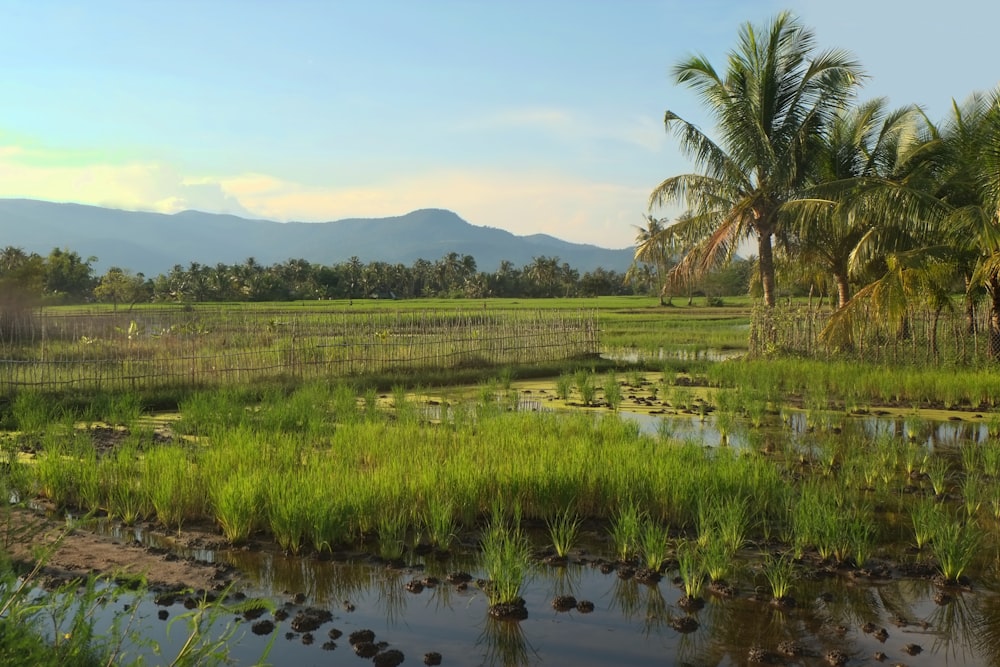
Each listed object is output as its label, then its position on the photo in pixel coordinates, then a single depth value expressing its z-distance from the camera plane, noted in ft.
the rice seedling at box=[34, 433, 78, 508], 20.39
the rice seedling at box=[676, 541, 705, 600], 14.92
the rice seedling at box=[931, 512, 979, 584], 15.51
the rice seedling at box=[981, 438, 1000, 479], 23.61
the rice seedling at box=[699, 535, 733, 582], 15.44
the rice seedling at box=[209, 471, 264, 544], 17.57
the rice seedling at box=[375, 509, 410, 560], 16.84
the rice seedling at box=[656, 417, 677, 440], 26.73
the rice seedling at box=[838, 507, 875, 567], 16.21
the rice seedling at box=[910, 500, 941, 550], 17.19
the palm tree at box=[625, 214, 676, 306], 55.47
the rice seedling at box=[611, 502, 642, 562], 16.74
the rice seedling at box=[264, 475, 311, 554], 16.85
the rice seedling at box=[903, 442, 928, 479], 23.91
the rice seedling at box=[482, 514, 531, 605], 14.46
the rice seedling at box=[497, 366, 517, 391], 43.82
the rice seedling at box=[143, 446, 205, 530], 18.81
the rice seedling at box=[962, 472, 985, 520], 19.53
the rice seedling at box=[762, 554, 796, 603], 14.80
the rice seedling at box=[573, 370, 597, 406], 39.34
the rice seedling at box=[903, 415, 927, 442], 29.86
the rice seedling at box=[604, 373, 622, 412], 38.14
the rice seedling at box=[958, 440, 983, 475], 23.76
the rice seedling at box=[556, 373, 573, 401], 40.96
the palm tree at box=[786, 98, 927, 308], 50.70
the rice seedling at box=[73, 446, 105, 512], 19.70
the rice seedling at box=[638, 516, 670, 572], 16.15
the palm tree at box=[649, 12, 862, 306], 52.24
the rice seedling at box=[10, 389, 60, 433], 27.96
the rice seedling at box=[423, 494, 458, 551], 17.17
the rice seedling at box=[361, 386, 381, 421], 30.27
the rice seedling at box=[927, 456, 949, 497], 21.52
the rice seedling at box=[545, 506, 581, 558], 17.12
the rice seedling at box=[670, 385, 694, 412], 37.60
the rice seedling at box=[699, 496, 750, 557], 16.29
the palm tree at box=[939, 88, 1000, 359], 39.93
